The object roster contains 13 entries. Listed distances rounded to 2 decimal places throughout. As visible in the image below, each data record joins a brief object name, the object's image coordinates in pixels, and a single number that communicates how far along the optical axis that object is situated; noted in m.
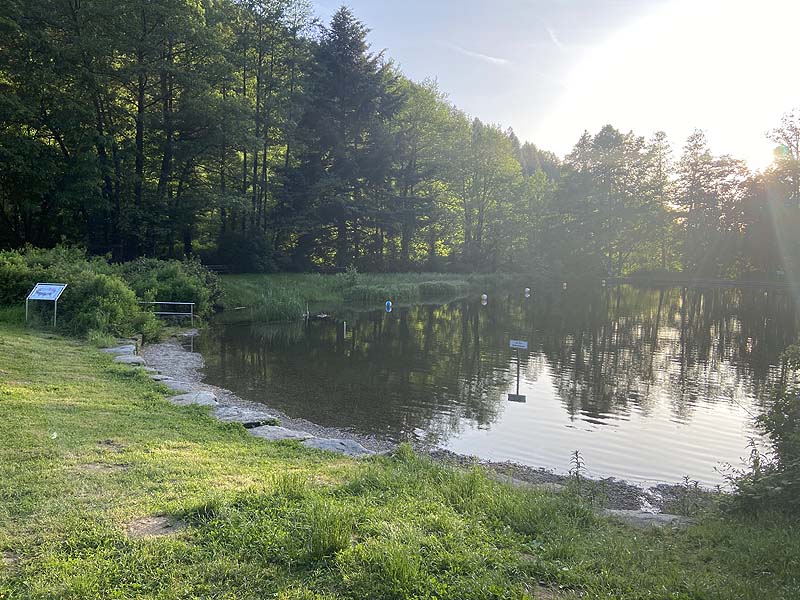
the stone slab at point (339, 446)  8.07
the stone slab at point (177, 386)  10.97
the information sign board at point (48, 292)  15.16
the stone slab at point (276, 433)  8.42
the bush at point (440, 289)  41.75
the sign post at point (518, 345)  12.40
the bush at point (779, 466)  5.33
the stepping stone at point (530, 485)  6.81
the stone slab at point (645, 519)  5.47
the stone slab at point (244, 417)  9.01
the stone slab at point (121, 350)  13.66
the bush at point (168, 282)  22.59
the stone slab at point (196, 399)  9.78
